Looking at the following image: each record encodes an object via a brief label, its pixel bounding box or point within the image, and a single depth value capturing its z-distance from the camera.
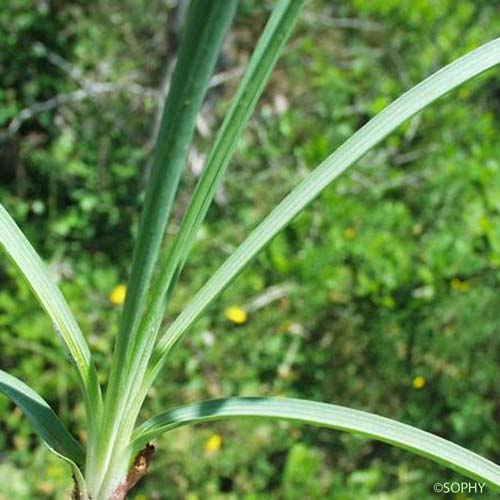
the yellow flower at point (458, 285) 0.56
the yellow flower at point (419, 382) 0.55
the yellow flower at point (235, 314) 0.57
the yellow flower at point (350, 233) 0.58
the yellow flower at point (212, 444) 0.52
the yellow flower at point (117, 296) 0.55
